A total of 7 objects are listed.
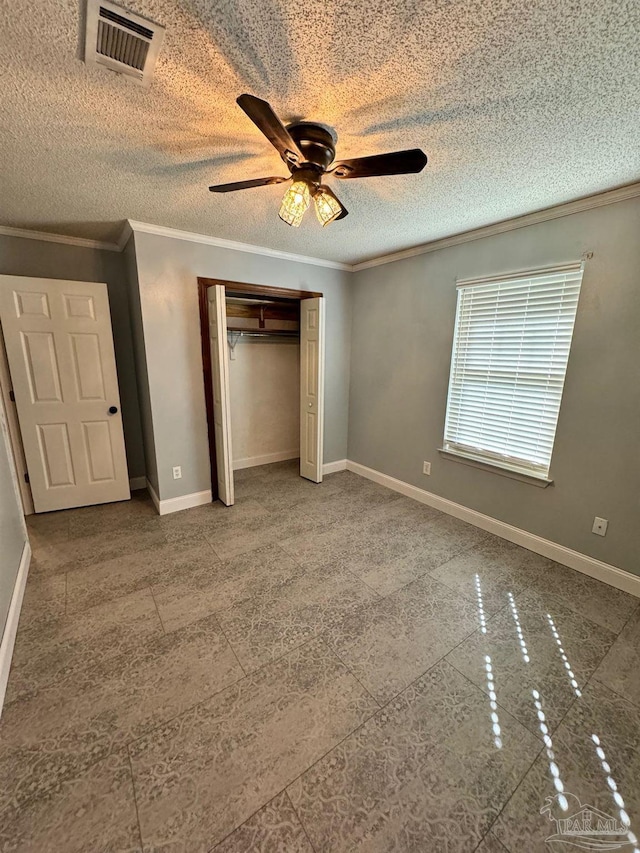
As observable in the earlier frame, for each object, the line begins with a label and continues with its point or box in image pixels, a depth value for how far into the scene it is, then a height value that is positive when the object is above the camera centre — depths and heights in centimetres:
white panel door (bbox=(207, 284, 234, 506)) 283 -29
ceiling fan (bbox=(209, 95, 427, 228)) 119 +78
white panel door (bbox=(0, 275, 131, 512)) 280 -31
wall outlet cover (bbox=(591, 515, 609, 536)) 220 -107
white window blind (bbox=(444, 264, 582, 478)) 231 -3
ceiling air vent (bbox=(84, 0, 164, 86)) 96 +96
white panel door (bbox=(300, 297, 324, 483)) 347 -32
